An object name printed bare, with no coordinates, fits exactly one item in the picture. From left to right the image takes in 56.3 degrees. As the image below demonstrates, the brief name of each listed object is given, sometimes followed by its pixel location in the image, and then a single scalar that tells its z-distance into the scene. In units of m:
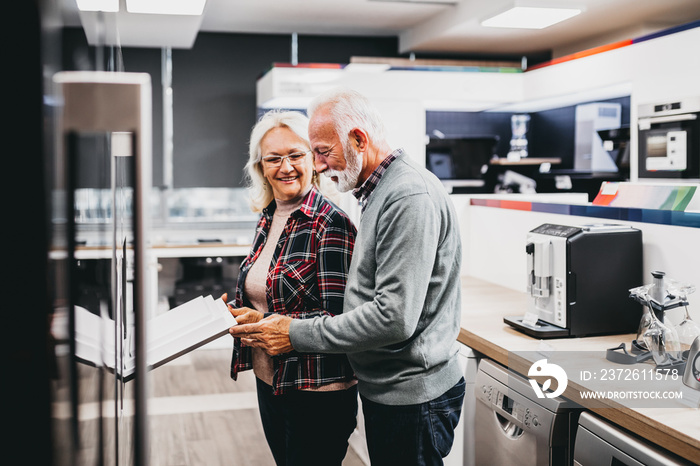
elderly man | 1.35
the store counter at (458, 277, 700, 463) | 1.38
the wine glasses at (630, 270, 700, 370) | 1.76
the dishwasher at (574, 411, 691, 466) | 1.40
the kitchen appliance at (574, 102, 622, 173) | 5.52
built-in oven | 3.89
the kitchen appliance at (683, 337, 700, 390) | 1.51
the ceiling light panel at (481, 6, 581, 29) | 4.29
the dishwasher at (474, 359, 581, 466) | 1.74
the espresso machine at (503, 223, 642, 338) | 2.12
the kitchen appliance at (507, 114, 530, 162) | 6.60
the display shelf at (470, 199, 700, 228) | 2.07
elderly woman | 1.56
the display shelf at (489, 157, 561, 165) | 5.95
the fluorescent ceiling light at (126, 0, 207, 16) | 3.92
